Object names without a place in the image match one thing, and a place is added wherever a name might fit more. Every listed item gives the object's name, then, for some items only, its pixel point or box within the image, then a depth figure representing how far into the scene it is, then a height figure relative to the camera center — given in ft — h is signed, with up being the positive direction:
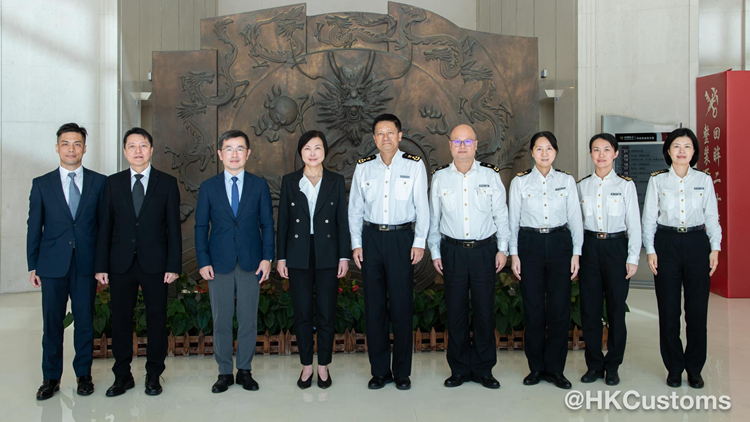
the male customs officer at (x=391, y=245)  10.77 -0.77
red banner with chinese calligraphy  19.61 +1.28
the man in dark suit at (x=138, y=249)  10.39 -0.84
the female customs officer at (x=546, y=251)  10.87 -0.90
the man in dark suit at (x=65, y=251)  10.43 -0.86
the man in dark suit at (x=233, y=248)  10.72 -0.84
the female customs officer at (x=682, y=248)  10.78 -0.82
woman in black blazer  10.79 -0.78
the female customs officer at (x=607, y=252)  10.88 -0.92
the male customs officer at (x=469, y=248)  10.77 -0.82
